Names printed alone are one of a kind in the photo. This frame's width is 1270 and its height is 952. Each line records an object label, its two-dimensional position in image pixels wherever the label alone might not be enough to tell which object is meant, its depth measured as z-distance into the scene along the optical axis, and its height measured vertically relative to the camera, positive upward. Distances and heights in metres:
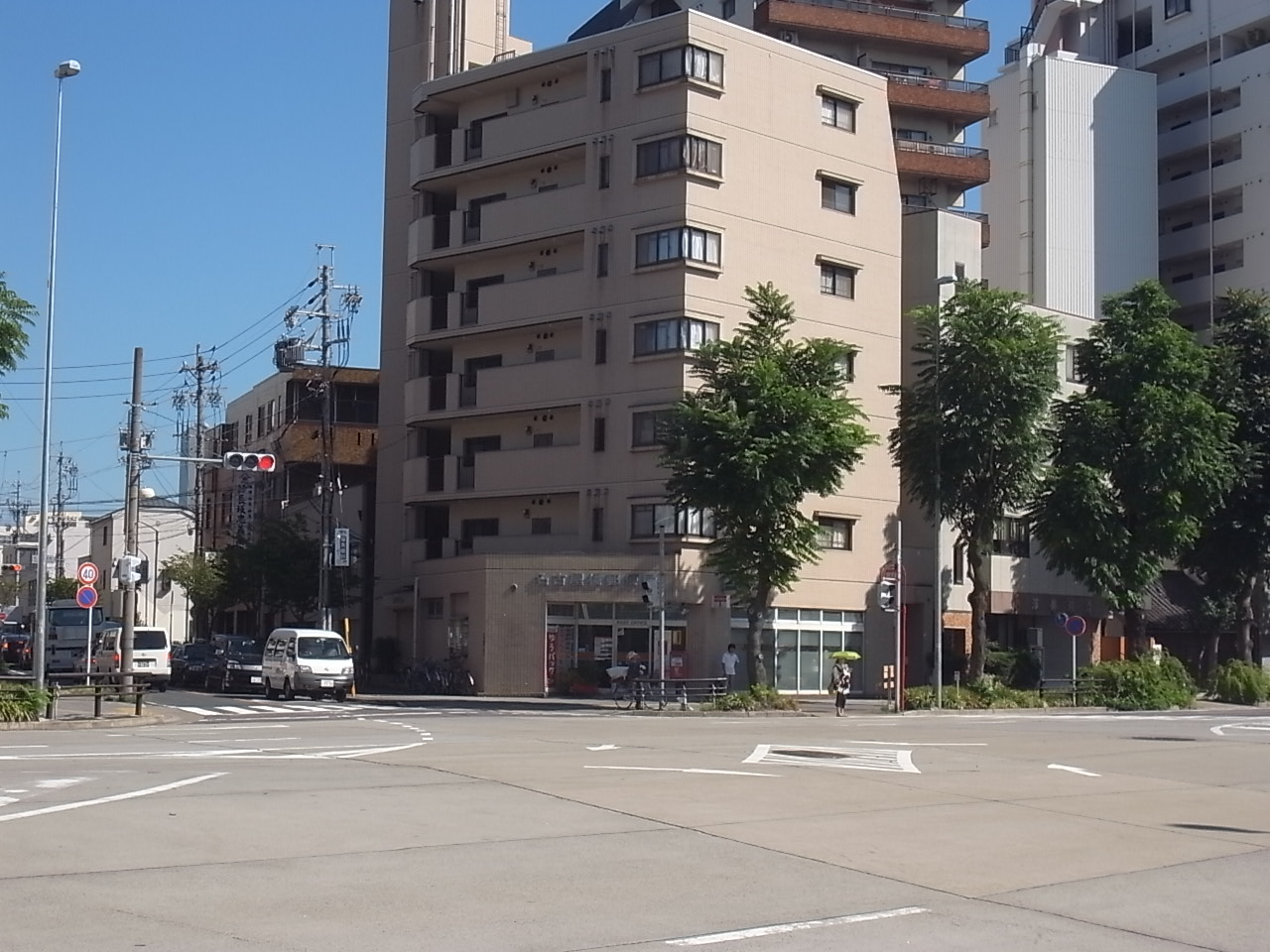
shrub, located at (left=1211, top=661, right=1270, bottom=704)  53.31 -2.95
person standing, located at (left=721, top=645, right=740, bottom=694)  45.47 -2.05
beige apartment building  48.75 +9.68
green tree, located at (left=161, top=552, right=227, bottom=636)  72.62 +0.51
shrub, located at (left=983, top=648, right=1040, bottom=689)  53.97 -2.47
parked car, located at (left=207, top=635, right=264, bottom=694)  48.84 -2.49
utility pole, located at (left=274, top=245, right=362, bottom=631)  54.09 +6.60
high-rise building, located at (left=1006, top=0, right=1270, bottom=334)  74.19 +23.67
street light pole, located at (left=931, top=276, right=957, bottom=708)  43.36 +2.48
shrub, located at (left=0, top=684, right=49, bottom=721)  29.33 -2.31
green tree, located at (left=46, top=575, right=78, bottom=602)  96.75 -0.09
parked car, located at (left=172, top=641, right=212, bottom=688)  53.53 -2.72
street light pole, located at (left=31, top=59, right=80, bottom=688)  32.47 +1.53
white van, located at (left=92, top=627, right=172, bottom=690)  49.94 -2.17
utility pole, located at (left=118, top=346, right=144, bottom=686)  38.97 +2.06
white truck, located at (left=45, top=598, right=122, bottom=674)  54.25 -1.79
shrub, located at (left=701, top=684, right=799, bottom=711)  40.59 -2.89
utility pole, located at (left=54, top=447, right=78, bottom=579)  103.88 +5.57
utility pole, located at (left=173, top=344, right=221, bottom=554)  80.69 +10.65
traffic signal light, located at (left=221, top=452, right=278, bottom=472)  39.97 +3.46
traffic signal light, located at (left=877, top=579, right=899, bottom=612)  42.97 +0.05
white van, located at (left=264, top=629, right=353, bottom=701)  44.78 -2.23
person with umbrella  39.28 -2.28
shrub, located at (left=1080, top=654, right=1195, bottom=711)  48.09 -2.79
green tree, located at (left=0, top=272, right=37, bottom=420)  30.31 +5.26
